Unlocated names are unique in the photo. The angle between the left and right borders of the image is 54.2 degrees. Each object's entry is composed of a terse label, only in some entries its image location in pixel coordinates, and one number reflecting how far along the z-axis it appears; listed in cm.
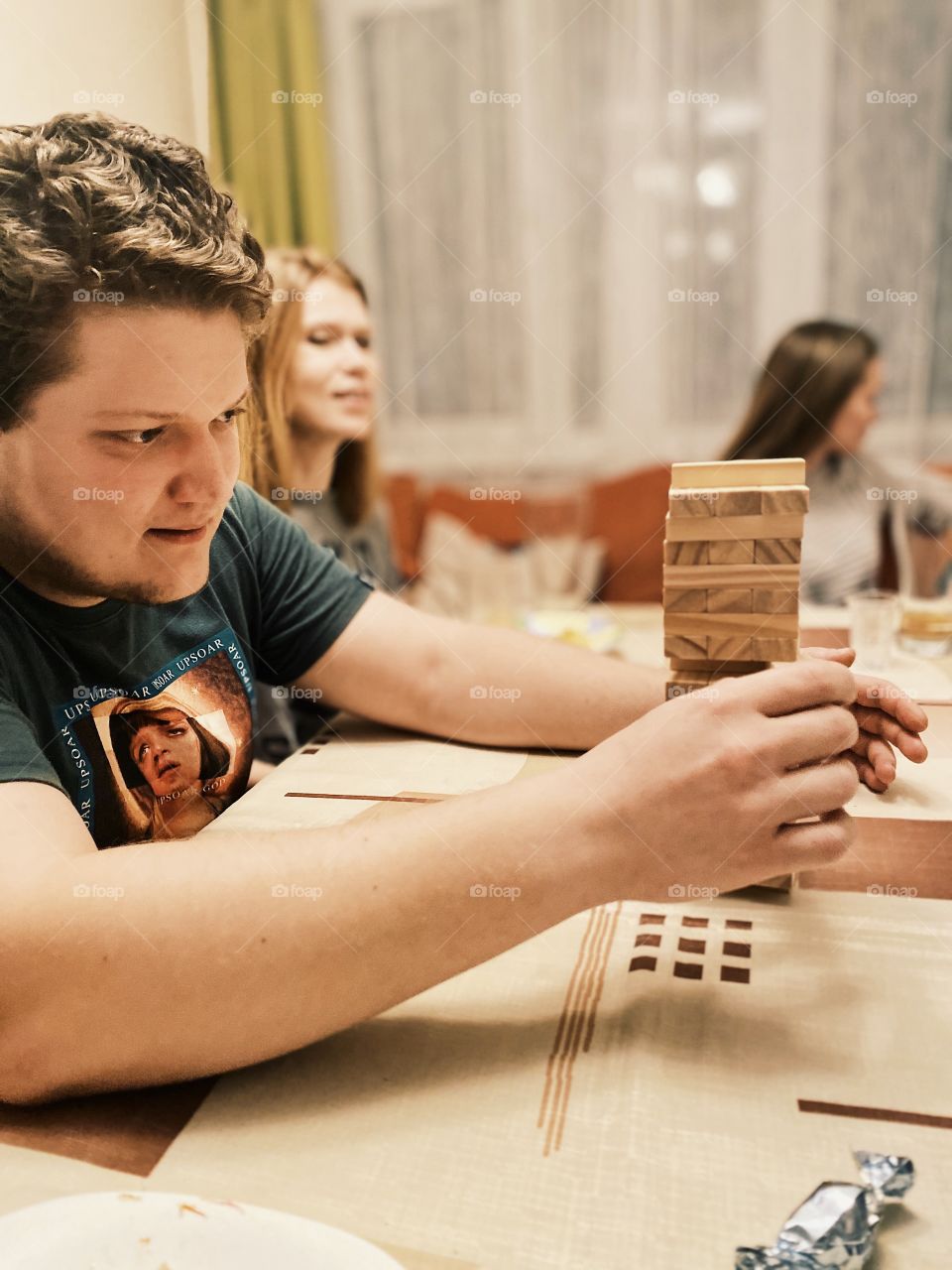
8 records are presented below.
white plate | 30
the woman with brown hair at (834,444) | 146
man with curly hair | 38
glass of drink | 93
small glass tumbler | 89
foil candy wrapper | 30
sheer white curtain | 210
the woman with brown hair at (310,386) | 59
